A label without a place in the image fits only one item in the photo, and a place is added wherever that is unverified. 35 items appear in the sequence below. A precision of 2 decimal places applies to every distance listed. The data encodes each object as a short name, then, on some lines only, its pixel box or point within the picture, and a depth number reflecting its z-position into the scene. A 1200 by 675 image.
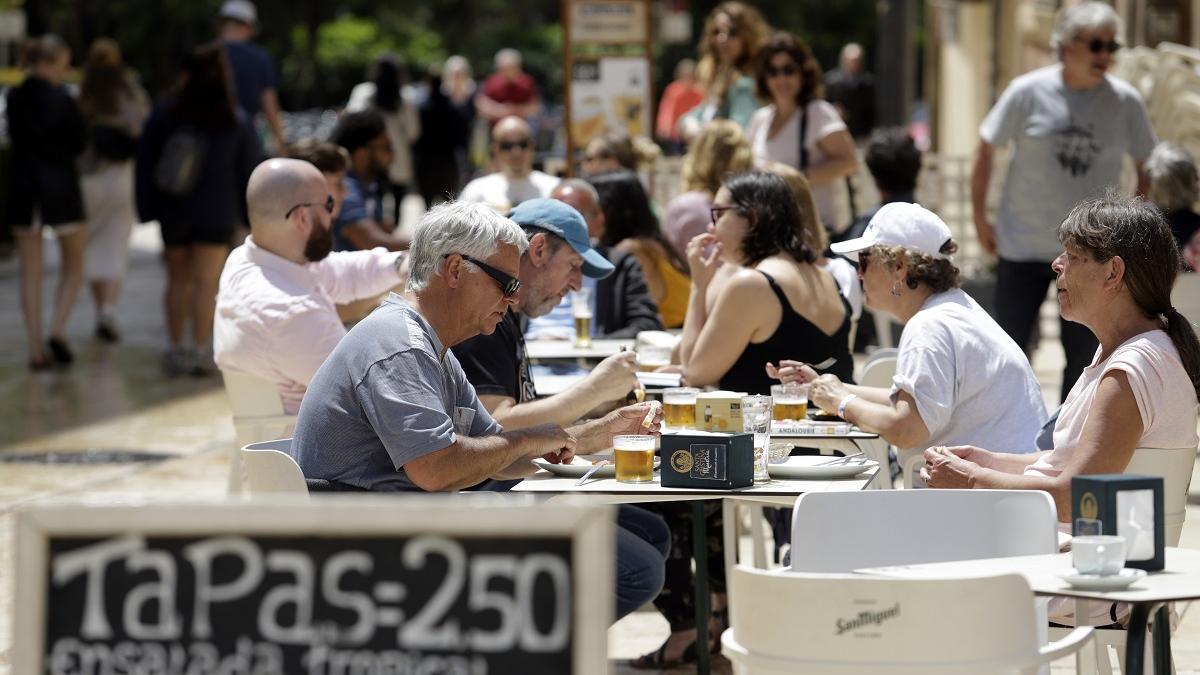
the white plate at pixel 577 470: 9.12
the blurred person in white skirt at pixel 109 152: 26.00
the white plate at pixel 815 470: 9.09
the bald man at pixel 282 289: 12.01
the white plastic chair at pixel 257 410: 12.09
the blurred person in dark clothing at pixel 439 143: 35.42
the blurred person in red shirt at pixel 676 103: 34.00
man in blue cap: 10.09
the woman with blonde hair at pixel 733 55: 21.31
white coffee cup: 6.63
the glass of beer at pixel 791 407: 10.62
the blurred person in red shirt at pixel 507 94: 38.72
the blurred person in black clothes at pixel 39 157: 24.30
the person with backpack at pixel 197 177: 22.97
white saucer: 6.61
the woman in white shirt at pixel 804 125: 18.77
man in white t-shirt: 20.55
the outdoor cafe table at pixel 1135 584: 6.51
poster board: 24.52
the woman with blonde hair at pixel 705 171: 16.70
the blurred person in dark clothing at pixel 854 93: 43.97
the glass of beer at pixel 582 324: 14.41
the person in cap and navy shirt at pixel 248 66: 25.81
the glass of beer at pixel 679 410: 9.86
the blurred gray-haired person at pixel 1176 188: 16.77
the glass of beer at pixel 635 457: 8.75
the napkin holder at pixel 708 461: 8.54
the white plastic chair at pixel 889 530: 7.65
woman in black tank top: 11.69
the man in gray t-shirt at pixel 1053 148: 15.49
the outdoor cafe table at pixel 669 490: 8.55
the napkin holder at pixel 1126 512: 6.70
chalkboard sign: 5.31
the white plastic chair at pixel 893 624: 6.02
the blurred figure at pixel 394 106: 32.53
